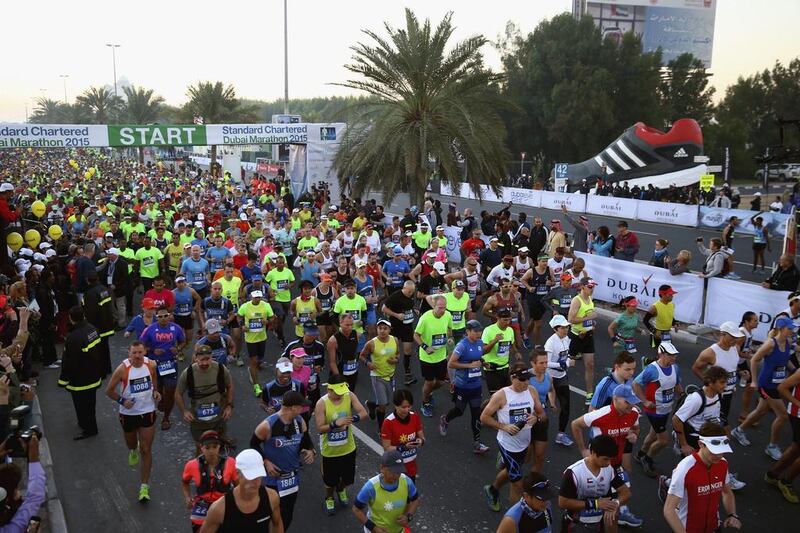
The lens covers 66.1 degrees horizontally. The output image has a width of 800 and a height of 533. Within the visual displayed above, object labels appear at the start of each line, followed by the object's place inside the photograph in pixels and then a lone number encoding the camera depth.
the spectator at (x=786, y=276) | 11.45
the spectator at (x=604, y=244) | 15.23
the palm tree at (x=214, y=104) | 42.84
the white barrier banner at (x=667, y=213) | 27.42
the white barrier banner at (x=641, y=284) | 12.73
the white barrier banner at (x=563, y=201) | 33.28
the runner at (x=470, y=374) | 7.54
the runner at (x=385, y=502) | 4.78
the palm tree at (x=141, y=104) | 57.69
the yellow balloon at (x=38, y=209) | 18.47
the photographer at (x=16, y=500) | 4.25
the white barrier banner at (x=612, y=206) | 30.39
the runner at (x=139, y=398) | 6.53
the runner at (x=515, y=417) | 6.09
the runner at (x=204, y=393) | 6.48
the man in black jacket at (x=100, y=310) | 9.67
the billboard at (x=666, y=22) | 77.88
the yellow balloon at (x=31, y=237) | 14.70
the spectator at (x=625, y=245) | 14.95
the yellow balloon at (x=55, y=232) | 15.31
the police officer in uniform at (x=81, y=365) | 7.57
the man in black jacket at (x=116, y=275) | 12.34
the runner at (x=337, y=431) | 5.95
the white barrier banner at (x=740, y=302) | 11.26
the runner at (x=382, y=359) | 7.59
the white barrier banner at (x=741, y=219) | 23.48
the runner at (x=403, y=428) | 5.79
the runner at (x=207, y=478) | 4.91
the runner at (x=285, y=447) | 5.52
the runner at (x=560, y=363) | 7.65
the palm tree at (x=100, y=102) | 63.58
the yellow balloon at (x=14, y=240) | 13.83
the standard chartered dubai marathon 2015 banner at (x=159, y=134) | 22.14
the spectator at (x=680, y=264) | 12.42
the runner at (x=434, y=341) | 8.35
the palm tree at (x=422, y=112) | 19.36
